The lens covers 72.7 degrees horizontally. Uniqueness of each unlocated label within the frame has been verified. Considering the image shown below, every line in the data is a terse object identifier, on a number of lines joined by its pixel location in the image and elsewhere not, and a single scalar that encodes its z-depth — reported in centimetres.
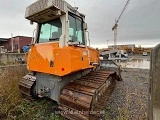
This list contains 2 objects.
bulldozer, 221
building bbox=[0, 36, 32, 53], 2179
